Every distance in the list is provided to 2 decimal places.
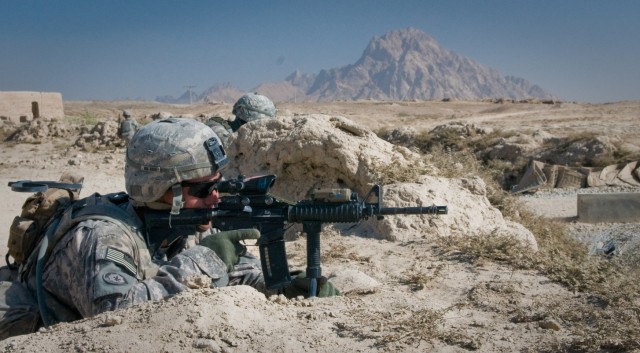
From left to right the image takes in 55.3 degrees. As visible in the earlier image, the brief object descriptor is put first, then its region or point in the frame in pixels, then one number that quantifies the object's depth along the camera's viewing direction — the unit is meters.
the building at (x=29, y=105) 23.22
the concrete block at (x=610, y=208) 9.25
